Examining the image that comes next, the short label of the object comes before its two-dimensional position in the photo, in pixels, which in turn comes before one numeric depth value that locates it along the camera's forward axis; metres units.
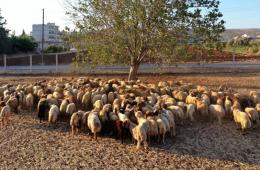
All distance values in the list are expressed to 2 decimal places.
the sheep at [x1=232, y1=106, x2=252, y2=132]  6.95
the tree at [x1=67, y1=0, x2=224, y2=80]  11.45
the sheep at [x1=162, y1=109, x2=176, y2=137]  6.76
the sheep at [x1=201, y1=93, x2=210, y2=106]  7.97
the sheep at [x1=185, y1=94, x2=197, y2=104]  7.99
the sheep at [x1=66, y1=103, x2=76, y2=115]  7.52
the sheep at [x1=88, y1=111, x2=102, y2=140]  6.59
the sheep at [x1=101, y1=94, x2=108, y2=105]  8.13
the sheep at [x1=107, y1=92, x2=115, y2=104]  8.29
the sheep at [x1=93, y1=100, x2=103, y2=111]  7.56
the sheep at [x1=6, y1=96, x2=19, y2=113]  8.15
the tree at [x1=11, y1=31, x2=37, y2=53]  29.75
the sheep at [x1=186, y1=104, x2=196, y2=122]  7.54
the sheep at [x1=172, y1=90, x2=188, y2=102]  8.41
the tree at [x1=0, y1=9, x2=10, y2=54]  26.39
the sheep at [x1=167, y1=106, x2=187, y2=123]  7.39
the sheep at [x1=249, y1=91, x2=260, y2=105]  8.37
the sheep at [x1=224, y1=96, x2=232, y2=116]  7.83
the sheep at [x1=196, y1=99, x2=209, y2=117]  7.66
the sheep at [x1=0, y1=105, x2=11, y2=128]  7.58
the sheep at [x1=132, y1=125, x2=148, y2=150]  6.15
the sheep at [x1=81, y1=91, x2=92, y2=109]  8.33
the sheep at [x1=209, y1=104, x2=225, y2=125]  7.50
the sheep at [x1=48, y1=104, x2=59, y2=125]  7.39
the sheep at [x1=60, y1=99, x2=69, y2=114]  7.63
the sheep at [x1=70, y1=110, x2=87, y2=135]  6.93
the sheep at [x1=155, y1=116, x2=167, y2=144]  6.44
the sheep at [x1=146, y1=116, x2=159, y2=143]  6.35
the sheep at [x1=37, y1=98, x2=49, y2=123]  7.65
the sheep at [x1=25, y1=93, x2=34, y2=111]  8.46
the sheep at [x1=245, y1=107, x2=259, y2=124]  7.26
